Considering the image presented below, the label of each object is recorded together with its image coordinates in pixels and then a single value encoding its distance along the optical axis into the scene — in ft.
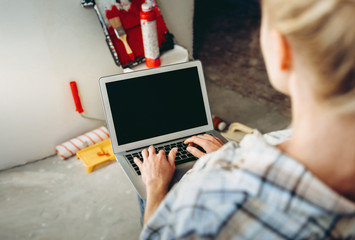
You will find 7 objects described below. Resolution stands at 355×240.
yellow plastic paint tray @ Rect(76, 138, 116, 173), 5.58
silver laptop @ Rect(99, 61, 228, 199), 3.56
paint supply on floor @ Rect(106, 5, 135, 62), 4.87
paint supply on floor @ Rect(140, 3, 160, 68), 4.57
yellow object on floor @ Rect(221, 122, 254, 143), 6.19
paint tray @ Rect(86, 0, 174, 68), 4.93
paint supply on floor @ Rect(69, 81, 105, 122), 5.41
